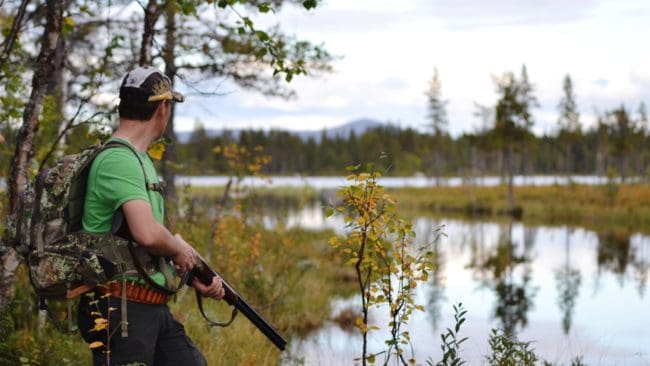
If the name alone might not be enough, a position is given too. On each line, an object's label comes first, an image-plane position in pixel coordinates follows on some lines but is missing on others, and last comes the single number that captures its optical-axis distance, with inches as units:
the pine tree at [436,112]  4217.5
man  123.0
